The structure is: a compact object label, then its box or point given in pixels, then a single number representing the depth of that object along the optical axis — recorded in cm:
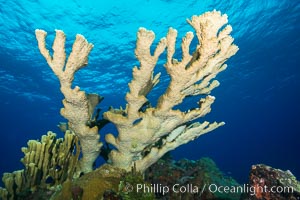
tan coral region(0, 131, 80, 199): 490
